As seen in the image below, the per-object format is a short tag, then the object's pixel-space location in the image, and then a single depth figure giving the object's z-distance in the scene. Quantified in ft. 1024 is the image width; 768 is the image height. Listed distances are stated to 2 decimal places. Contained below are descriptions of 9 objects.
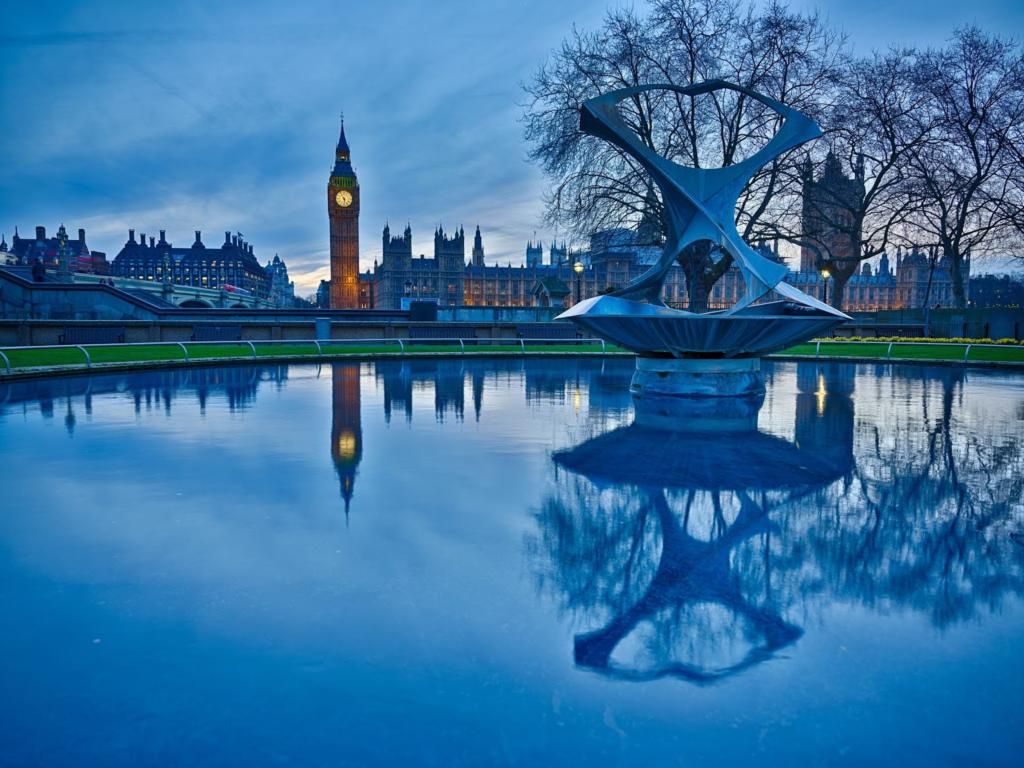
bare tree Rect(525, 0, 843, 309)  78.84
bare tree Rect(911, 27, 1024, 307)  87.25
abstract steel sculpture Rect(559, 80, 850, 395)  36.27
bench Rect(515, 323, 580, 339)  97.09
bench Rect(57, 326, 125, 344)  70.74
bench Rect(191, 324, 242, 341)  82.02
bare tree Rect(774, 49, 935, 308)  88.28
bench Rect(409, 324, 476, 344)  93.20
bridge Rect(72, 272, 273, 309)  114.49
